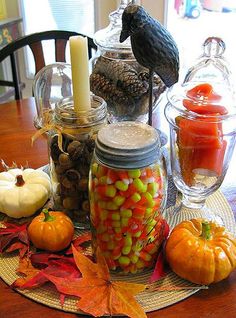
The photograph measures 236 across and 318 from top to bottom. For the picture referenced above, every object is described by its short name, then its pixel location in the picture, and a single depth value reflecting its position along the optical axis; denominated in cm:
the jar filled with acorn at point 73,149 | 65
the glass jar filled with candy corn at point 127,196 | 54
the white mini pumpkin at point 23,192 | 71
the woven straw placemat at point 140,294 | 57
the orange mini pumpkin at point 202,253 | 57
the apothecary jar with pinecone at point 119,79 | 80
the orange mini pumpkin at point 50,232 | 63
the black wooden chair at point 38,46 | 149
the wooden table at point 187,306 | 56
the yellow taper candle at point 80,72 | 60
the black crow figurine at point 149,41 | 62
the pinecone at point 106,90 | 82
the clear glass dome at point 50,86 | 103
